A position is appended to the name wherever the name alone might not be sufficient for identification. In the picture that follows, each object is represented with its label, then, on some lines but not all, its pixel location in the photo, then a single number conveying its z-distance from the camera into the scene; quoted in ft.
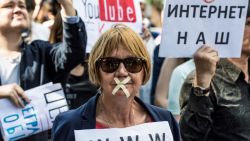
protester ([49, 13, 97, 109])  26.56
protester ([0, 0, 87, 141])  20.08
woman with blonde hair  14.80
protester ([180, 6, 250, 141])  16.50
